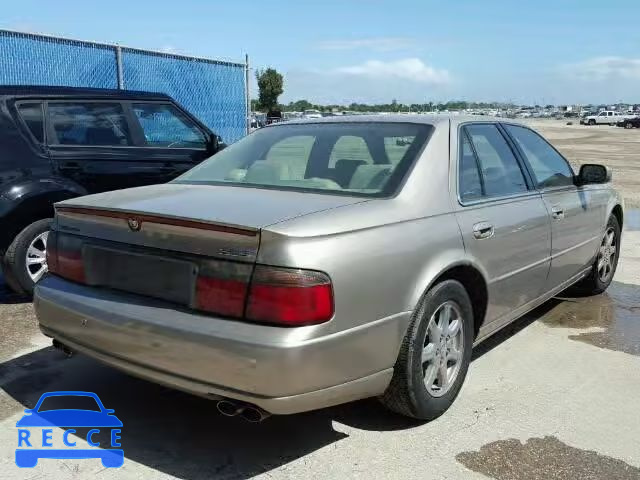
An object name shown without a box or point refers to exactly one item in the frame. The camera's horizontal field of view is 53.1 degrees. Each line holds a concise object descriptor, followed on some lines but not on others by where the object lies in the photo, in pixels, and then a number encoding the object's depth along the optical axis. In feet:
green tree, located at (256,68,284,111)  195.83
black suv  17.29
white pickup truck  255.29
